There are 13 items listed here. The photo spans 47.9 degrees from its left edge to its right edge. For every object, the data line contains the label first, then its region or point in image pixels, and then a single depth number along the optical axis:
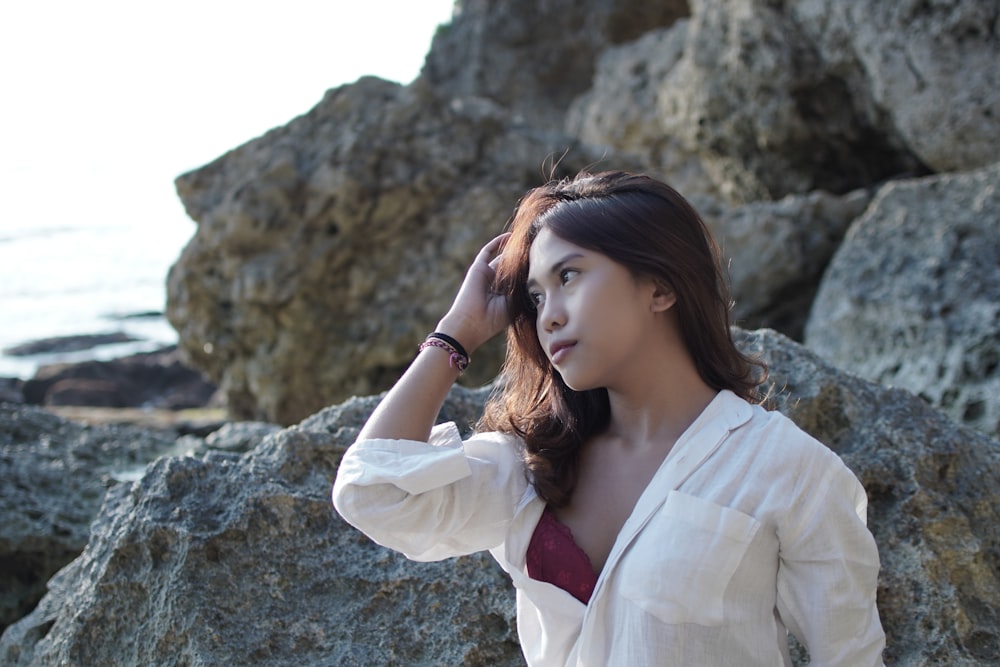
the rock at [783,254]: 5.47
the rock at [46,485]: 3.13
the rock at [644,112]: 10.73
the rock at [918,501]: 2.15
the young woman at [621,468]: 1.68
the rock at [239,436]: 3.53
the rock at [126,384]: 12.55
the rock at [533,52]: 18.72
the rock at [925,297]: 3.65
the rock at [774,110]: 6.74
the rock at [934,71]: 5.59
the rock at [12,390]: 12.28
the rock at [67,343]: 18.16
